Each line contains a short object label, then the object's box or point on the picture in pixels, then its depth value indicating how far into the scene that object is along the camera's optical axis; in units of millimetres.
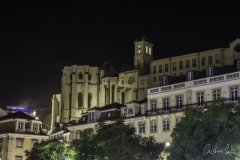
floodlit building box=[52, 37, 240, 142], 77812
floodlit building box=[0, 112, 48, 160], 101250
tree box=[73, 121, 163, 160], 63938
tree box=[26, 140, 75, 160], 73562
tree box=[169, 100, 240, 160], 48594
